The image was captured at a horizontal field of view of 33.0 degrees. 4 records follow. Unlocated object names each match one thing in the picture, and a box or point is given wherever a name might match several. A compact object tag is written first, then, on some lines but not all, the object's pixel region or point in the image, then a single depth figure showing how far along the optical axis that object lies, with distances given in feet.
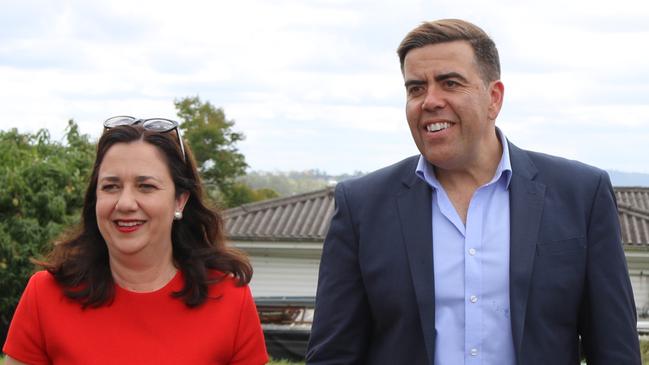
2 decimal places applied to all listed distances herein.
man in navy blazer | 12.41
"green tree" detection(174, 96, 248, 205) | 139.13
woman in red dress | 12.53
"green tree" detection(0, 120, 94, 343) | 44.04
